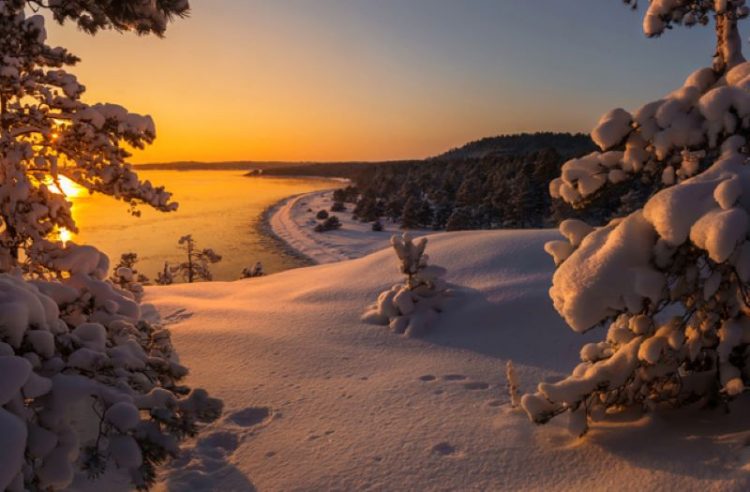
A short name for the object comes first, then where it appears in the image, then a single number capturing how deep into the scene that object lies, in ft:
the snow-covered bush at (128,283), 26.03
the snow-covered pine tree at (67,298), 7.77
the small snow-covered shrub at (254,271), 84.10
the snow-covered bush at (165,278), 89.19
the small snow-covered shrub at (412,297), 24.35
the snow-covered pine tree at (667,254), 9.65
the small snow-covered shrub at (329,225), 166.01
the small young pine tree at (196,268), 82.34
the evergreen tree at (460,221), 159.12
